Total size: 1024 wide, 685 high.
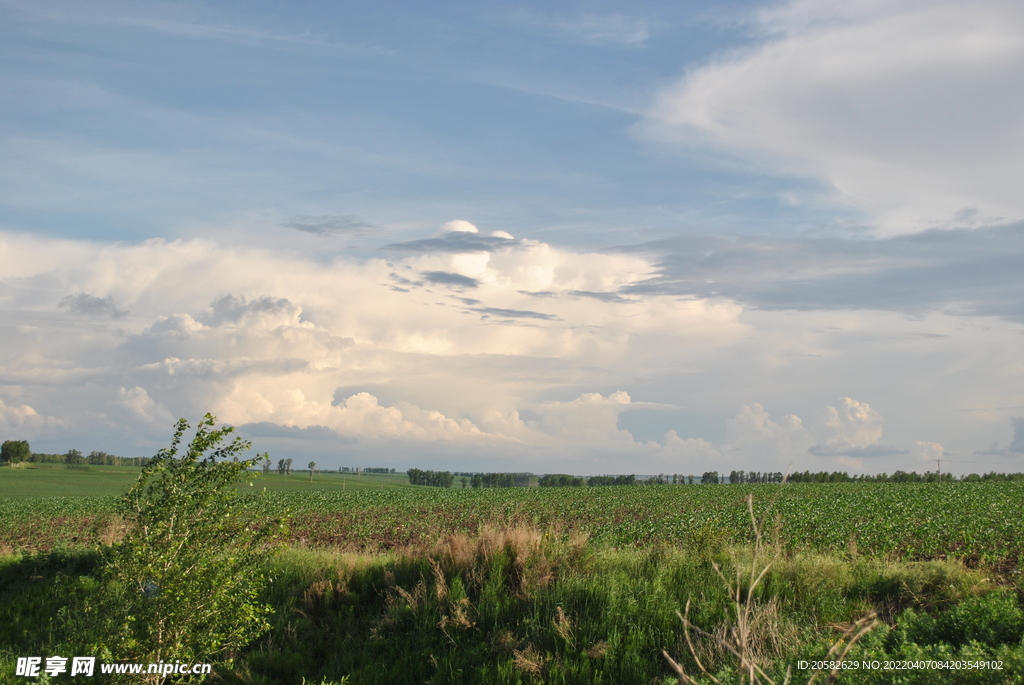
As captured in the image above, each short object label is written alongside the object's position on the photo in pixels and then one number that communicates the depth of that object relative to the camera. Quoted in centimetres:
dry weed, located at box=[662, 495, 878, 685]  1019
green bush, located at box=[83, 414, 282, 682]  1147
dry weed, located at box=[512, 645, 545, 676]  1238
